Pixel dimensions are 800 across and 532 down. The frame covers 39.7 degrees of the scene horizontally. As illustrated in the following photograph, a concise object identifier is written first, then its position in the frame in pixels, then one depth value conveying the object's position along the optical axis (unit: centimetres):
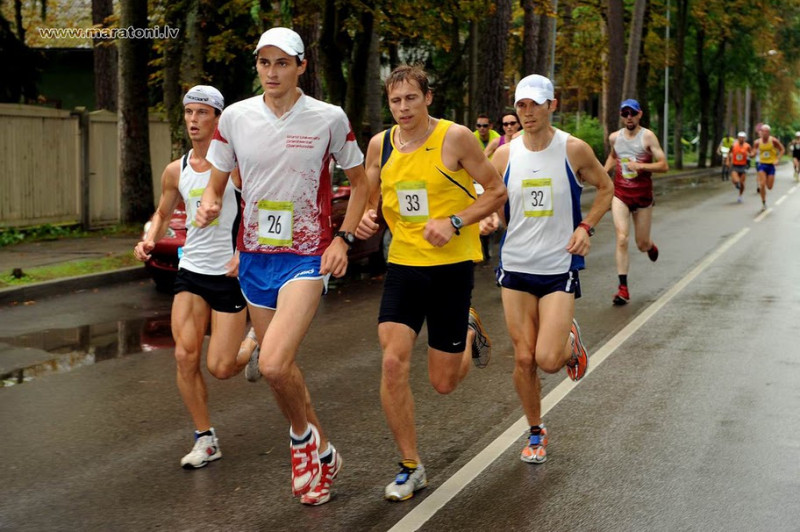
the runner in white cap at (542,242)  607
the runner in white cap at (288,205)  525
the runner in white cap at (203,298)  602
